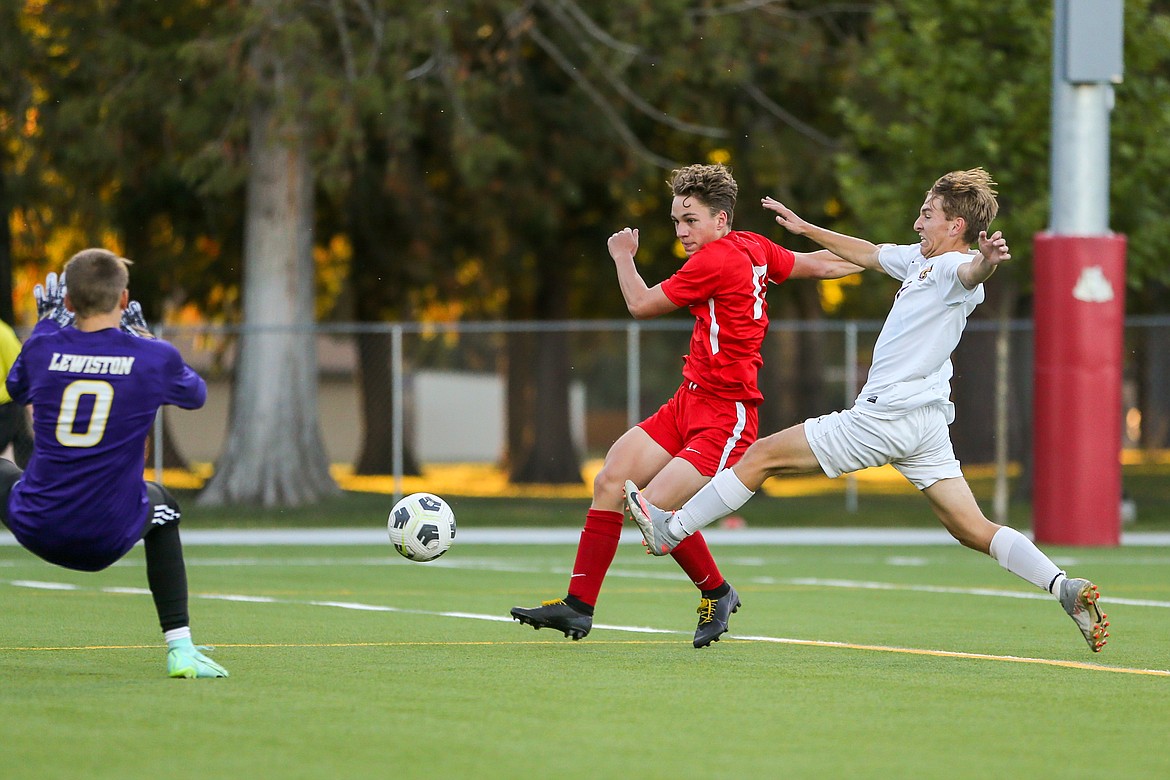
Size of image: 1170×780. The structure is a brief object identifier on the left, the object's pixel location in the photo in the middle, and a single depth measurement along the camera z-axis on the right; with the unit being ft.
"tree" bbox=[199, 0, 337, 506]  159.12
